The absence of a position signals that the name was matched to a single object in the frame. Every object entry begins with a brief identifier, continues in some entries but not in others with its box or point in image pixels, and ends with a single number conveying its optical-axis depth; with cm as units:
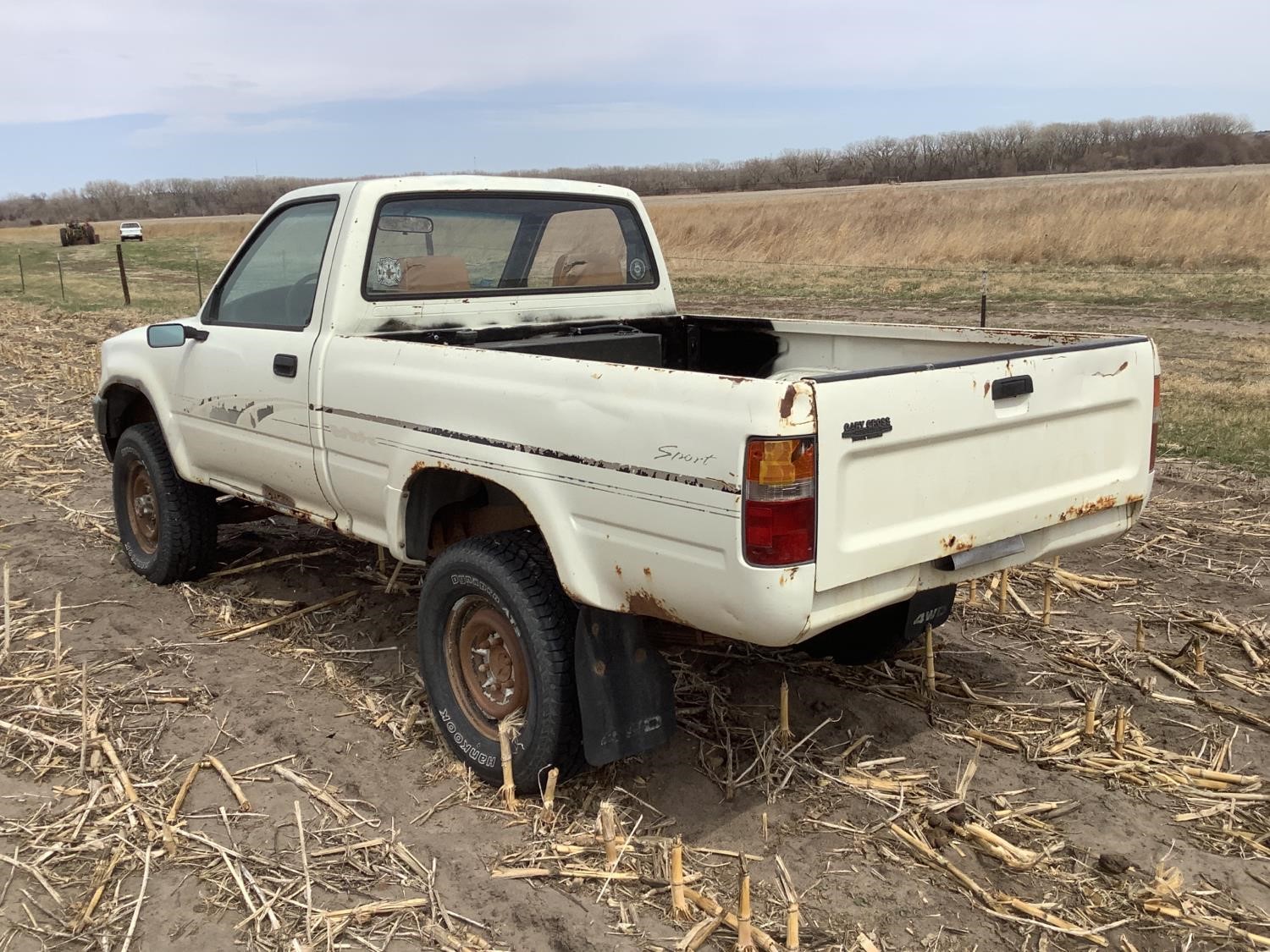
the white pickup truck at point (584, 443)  277
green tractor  5269
